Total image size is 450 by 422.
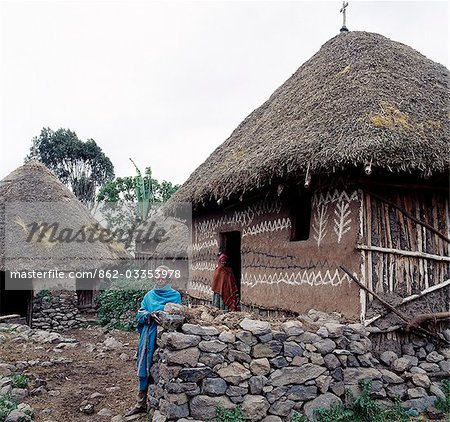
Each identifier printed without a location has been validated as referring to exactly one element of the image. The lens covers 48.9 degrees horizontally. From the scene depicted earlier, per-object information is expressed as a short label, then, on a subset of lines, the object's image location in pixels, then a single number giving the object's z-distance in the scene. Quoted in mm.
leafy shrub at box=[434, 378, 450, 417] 5840
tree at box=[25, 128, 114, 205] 29812
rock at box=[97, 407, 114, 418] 6266
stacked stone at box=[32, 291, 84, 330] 14453
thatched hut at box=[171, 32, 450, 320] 6113
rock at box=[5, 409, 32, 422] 5977
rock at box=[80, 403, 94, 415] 6414
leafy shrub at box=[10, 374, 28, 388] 7402
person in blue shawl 5906
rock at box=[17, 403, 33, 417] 6258
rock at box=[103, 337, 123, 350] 11161
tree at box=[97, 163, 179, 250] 27125
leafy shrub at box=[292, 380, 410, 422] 5453
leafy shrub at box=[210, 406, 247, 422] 5078
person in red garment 9406
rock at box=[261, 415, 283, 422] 5277
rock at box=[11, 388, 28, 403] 6852
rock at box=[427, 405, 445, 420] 5746
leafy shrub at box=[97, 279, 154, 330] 15383
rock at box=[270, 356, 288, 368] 5410
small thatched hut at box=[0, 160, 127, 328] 14258
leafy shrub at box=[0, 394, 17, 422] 6122
